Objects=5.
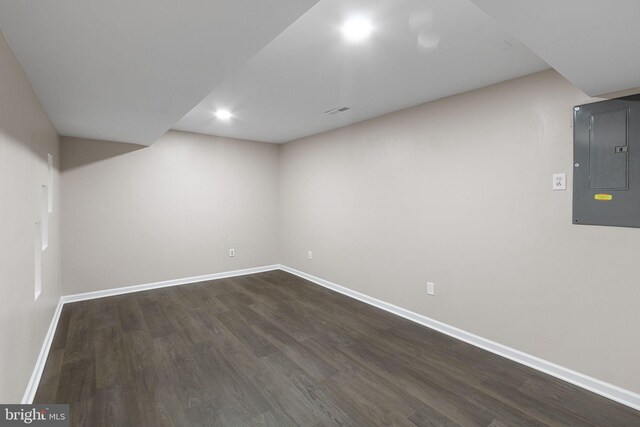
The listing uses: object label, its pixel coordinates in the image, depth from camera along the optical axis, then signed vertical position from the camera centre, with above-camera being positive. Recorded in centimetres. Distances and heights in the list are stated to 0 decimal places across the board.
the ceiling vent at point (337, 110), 330 +112
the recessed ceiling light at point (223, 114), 342 +114
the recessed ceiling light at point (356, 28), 168 +107
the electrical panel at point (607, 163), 196 +30
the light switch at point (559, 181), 223 +20
